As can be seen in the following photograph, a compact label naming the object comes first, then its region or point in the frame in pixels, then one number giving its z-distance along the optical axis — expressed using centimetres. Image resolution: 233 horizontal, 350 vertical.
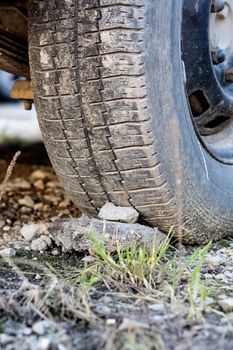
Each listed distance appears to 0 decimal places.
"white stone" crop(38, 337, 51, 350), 127
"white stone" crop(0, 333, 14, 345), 129
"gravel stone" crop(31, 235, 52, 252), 159
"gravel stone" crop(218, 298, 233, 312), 137
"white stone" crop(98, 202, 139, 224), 154
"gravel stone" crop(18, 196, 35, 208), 186
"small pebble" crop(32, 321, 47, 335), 130
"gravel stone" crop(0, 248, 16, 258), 155
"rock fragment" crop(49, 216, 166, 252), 150
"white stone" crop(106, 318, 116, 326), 131
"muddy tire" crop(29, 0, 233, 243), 147
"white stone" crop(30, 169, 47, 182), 209
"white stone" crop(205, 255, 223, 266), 154
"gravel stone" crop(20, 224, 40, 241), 165
